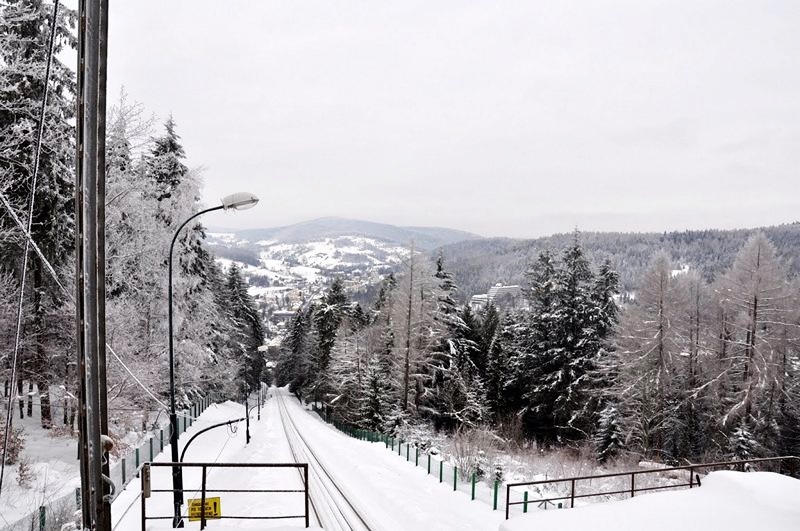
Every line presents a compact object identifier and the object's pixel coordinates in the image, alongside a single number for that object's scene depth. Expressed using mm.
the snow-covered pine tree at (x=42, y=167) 12986
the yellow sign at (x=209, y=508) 8281
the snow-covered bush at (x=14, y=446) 14266
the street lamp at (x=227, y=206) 10781
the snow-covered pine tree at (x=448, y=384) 33500
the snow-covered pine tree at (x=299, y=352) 70188
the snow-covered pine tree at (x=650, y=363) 26984
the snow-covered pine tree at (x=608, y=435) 27797
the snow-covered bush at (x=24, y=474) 13406
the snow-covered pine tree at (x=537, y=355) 35562
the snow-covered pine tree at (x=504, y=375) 39184
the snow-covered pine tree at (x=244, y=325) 54697
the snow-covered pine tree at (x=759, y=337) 23453
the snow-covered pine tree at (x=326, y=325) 56562
